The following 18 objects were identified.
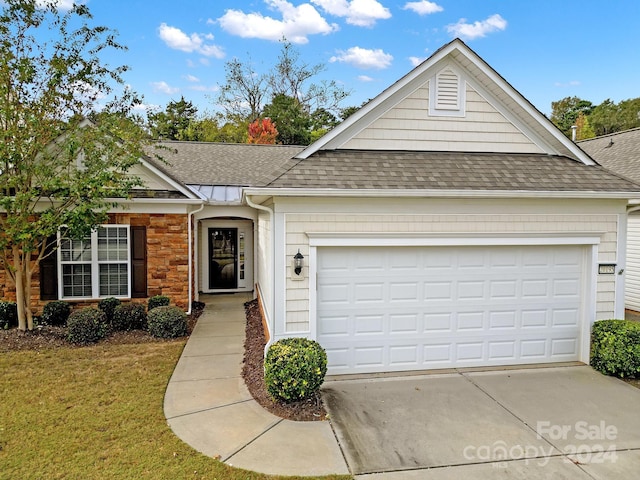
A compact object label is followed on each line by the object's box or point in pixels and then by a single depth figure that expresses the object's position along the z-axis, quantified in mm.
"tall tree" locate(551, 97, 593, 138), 45625
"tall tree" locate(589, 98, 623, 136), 39875
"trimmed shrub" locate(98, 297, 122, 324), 10438
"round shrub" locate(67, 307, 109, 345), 9031
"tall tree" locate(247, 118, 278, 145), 32969
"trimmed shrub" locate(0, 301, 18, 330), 9852
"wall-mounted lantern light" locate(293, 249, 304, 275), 6914
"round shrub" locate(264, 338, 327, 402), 5859
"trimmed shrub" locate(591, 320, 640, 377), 7215
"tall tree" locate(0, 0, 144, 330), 8656
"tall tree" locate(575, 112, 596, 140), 40844
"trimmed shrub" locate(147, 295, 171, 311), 10802
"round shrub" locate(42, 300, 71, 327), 10219
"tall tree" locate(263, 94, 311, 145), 34500
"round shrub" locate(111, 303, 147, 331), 10109
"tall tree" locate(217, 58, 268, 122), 37531
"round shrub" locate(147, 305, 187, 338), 9602
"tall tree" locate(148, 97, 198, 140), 37944
